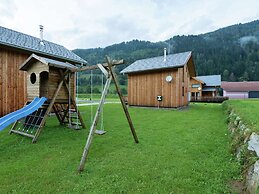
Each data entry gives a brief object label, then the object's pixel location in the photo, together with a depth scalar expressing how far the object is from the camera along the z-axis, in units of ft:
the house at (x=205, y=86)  119.75
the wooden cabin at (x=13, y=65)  29.66
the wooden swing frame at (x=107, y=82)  13.36
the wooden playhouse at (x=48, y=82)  21.16
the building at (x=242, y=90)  135.24
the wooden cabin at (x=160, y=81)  49.98
